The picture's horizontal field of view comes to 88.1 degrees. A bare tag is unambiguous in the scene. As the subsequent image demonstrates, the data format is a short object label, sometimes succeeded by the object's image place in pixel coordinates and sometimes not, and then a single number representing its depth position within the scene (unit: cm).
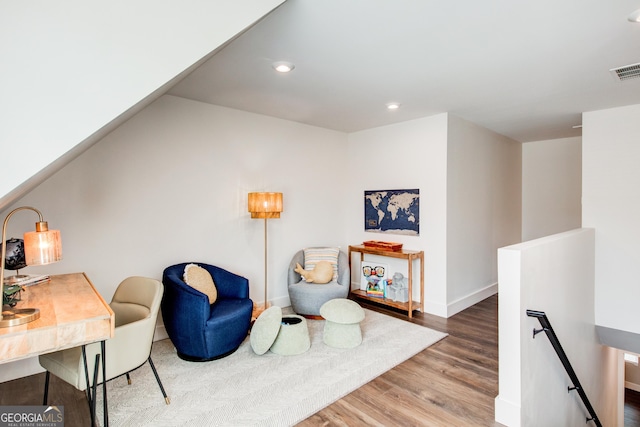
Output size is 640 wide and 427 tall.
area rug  223
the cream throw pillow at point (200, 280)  321
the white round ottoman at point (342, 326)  324
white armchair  190
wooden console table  423
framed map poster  455
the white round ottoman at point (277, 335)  304
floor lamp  383
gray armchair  396
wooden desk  135
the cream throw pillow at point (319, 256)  447
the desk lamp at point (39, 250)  154
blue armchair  286
